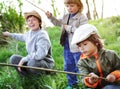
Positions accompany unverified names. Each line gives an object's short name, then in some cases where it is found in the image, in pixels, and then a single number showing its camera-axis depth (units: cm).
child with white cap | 161
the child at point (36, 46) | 215
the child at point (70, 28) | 208
